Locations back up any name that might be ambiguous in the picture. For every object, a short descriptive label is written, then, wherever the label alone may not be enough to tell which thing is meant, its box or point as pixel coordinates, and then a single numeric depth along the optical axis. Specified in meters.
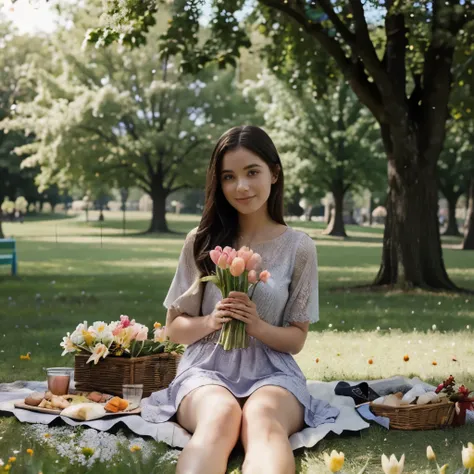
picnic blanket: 5.00
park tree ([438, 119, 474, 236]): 35.73
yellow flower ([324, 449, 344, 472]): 3.15
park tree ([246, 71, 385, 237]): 43.88
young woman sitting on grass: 4.85
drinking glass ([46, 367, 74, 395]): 6.04
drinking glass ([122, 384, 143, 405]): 5.77
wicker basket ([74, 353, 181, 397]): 6.08
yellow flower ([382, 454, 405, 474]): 2.95
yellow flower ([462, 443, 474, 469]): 3.13
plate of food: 5.51
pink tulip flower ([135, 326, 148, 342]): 6.18
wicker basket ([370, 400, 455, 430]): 5.62
